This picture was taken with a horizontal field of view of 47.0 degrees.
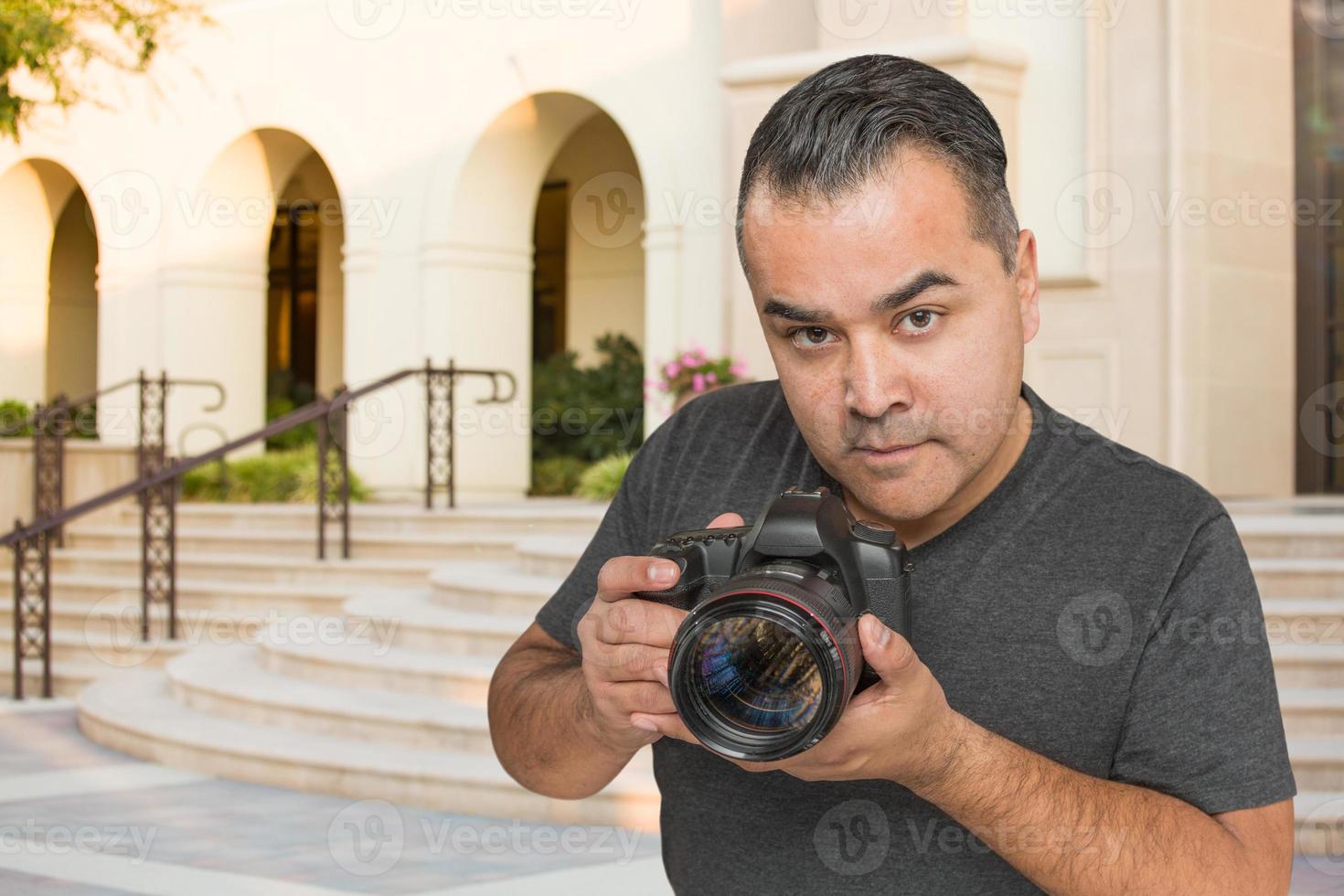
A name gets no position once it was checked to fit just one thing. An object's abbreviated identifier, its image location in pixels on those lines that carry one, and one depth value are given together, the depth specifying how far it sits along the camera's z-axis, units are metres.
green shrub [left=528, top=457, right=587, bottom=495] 13.98
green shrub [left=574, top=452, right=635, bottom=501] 11.77
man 1.55
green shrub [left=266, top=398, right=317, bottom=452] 15.83
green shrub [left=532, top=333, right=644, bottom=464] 14.30
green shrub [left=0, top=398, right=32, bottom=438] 13.90
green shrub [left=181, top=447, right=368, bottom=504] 13.12
